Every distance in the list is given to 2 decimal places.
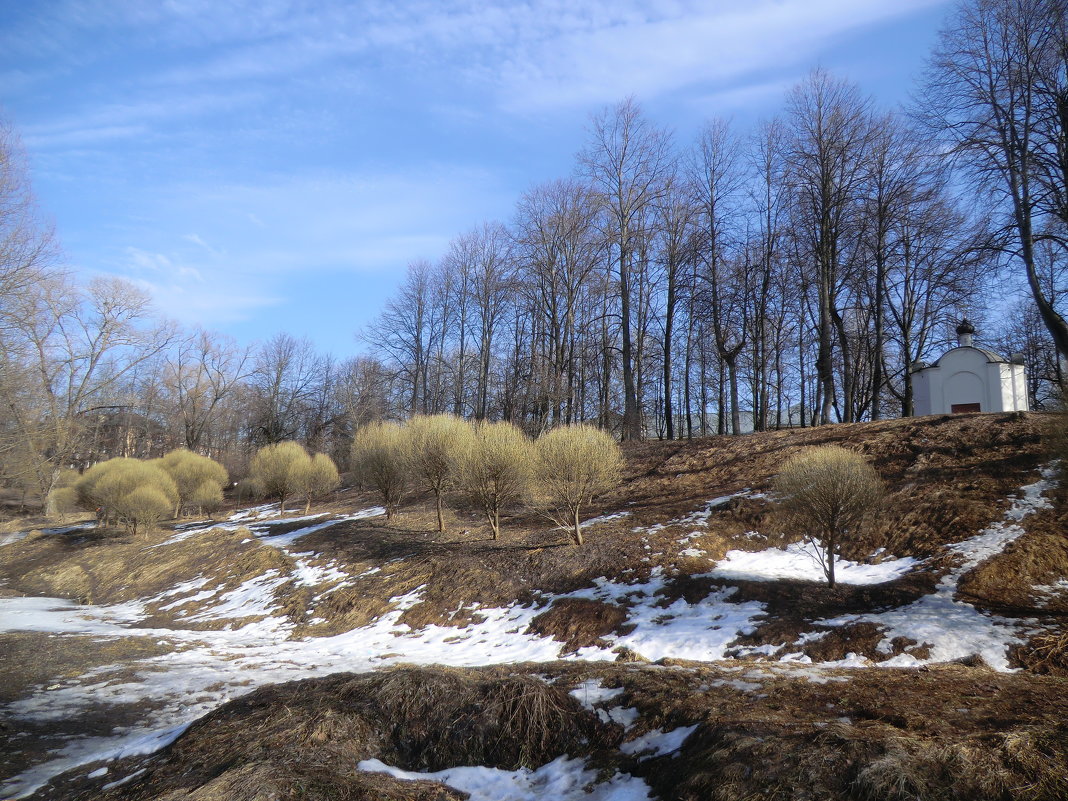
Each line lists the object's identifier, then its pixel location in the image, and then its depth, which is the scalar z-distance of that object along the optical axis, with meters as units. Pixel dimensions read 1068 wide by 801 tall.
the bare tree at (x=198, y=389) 50.56
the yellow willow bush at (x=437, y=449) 18.66
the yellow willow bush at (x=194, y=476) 31.58
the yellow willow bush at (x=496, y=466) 16.20
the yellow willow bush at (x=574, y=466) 14.15
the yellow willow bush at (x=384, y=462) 21.52
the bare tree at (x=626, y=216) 26.23
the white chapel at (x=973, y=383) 20.23
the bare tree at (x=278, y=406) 48.78
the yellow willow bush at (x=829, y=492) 9.79
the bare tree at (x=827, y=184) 21.80
